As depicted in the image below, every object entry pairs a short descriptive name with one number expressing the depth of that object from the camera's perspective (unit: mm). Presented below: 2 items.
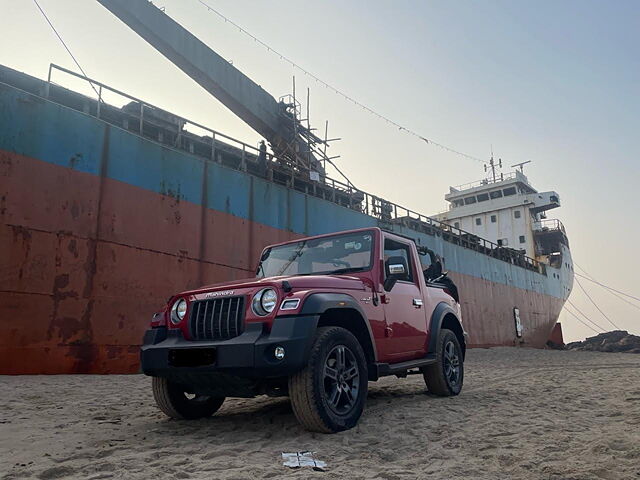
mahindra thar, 3660
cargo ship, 8195
